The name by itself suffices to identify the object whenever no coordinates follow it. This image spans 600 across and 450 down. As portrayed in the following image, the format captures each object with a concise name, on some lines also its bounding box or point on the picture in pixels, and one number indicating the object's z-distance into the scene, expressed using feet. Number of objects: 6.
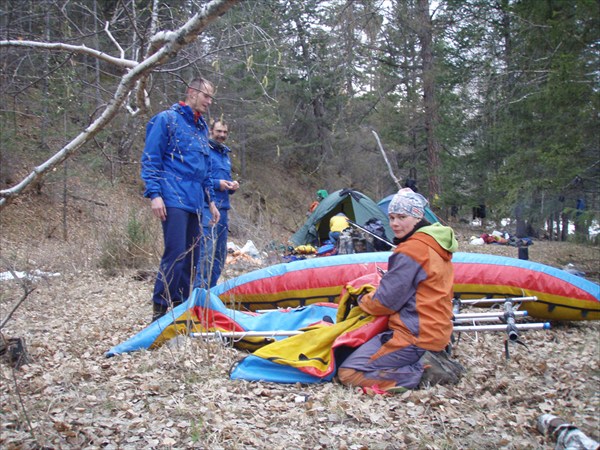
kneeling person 11.32
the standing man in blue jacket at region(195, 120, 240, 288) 16.92
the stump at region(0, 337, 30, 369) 11.84
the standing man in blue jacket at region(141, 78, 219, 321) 14.02
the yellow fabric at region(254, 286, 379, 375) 11.69
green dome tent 35.88
